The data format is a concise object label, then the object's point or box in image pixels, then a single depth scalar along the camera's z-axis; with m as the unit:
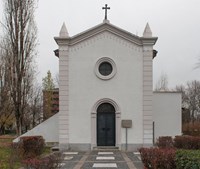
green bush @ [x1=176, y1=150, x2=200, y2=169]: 10.21
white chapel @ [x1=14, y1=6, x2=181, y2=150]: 24.95
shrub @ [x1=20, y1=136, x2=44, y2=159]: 19.80
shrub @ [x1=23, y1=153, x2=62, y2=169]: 10.09
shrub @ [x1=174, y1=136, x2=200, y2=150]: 20.20
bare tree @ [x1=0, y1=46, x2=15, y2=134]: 42.38
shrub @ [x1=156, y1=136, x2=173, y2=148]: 21.92
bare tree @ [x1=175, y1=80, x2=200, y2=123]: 66.75
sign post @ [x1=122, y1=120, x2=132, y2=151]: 24.83
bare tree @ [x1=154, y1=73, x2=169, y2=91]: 65.91
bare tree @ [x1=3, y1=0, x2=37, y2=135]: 28.67
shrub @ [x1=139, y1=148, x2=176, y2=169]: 11.64
